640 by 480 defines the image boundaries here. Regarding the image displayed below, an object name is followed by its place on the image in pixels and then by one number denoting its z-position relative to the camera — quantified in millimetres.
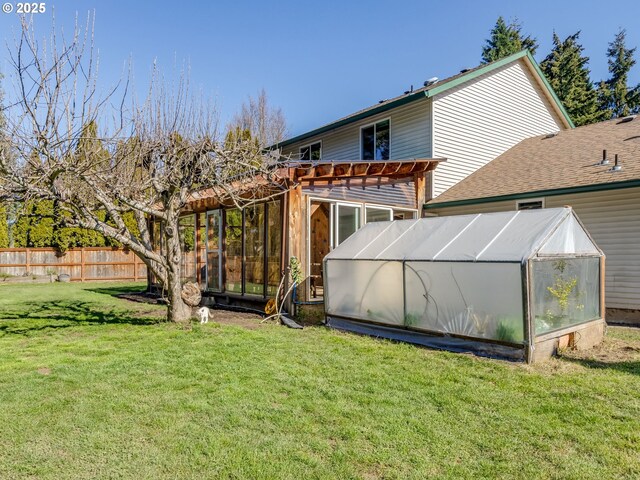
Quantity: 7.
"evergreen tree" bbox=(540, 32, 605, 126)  26891
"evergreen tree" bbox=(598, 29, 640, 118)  28281
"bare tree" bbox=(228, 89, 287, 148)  26406
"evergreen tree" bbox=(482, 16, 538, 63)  28877
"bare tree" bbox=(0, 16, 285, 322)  5934
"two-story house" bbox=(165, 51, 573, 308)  9602
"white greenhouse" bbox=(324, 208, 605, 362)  5668
